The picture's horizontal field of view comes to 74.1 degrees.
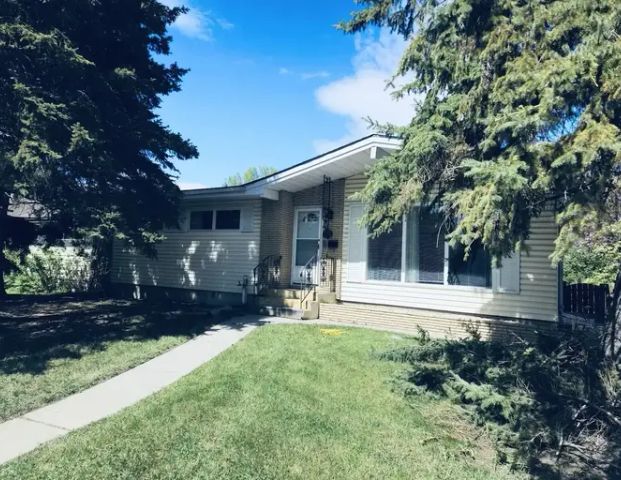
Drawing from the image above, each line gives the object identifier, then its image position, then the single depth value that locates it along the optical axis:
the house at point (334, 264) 8.87
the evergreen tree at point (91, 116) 7.30
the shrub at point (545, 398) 3.76
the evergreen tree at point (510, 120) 4.00
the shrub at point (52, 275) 16.03
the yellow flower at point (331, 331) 8.63
